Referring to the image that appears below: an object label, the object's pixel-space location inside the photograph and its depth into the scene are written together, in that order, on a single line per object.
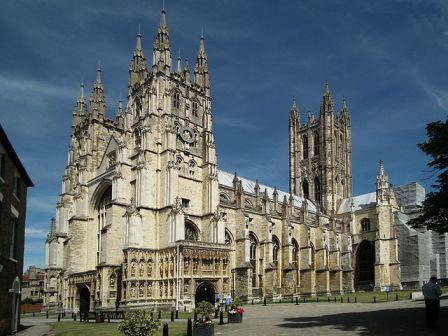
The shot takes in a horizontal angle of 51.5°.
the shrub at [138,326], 13.77
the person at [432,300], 16.52
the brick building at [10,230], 19.61
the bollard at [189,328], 18.39
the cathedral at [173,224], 44.03
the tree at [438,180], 18.42
